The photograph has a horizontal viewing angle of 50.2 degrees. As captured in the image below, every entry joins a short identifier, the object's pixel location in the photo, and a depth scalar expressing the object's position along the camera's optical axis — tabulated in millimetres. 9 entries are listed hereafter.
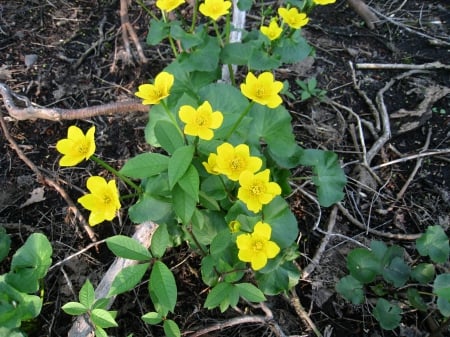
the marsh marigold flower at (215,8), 511
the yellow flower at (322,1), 509
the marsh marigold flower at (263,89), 431
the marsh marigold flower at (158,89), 436
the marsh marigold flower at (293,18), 525
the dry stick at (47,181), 588
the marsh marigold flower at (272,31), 522
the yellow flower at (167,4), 493
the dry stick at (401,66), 765
